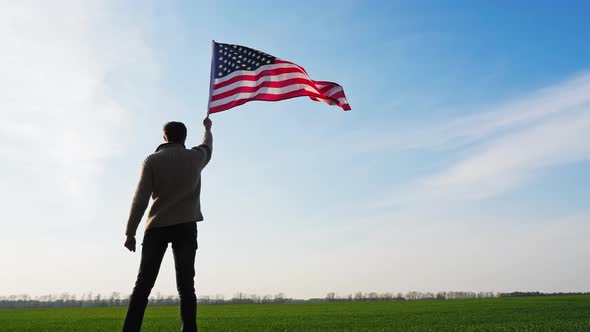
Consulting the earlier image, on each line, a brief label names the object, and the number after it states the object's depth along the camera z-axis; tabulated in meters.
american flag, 7.43
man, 4.59
